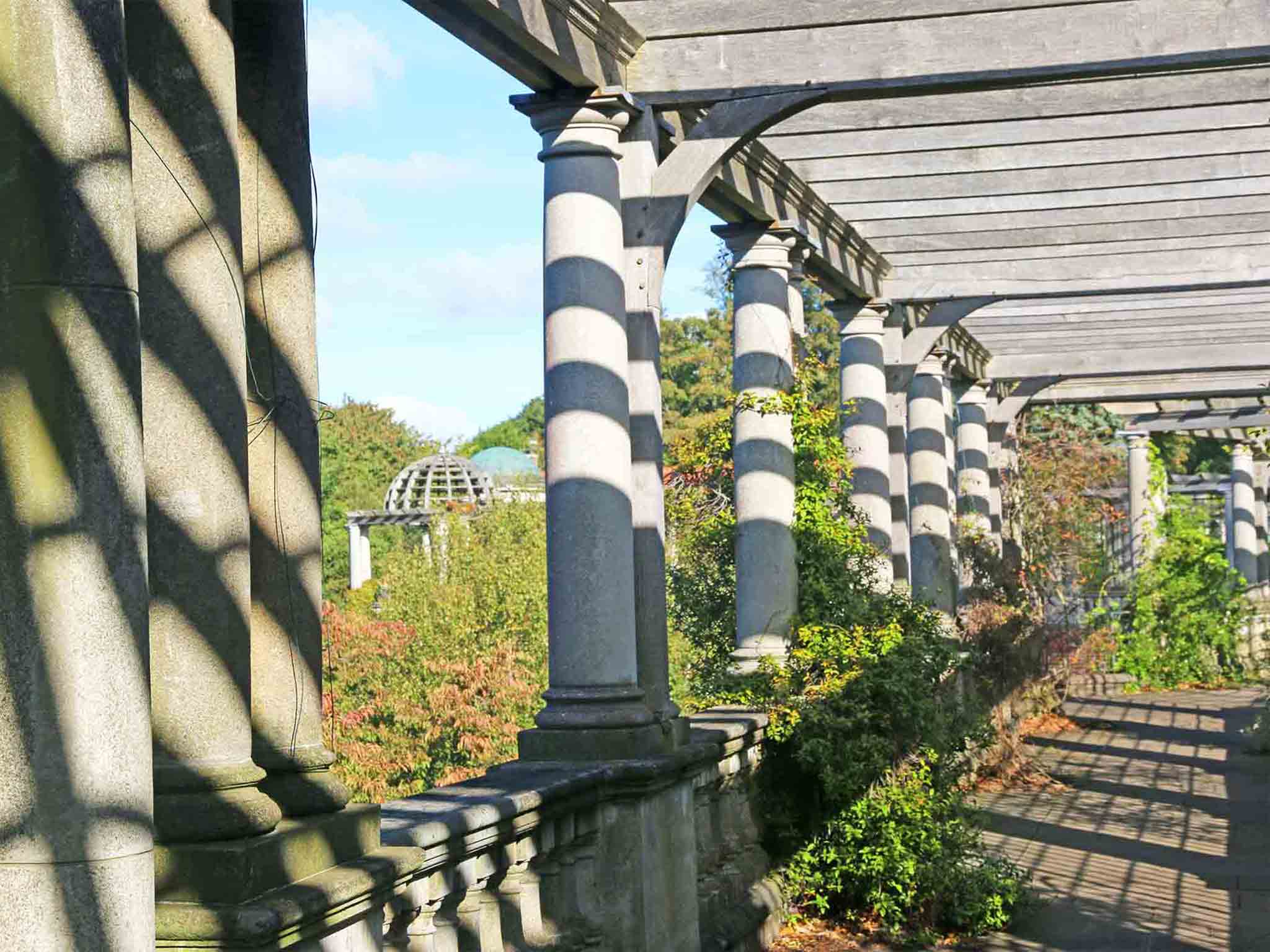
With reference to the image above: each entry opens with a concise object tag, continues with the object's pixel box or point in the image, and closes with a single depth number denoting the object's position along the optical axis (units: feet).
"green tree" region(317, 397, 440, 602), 161.07
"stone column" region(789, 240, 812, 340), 38.81
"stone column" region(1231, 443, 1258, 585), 108.58
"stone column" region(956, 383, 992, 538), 68.49
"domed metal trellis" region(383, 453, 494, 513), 141.49
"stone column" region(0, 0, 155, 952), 11.16
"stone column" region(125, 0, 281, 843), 14.46
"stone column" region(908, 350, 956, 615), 55.26
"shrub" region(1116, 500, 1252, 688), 91.35
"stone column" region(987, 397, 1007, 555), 73.31
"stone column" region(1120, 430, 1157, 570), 98.22
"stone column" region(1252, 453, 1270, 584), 120.88
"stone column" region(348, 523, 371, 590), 142.31
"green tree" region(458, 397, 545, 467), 263.49
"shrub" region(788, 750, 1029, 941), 31.81
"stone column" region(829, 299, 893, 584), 46.80
